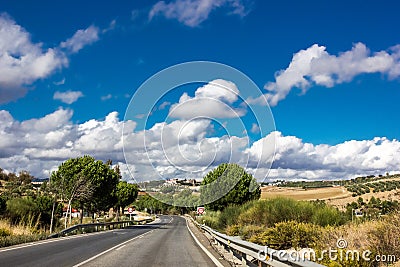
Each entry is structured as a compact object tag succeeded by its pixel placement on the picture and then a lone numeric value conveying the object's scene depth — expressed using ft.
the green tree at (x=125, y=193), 287.89
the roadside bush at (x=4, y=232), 73.12
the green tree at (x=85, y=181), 146.82
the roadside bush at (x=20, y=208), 124.26
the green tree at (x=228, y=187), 175.01
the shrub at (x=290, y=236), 43.09
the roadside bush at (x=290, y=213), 60.39
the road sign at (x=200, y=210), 156.04
